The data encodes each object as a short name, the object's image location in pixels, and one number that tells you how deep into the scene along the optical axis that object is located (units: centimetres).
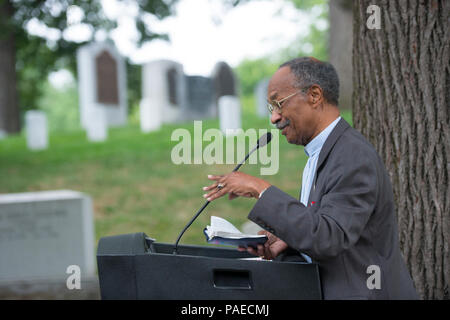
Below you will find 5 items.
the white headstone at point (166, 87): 1684
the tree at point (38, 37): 1756
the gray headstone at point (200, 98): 1792
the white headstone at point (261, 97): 1850
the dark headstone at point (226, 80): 1680
